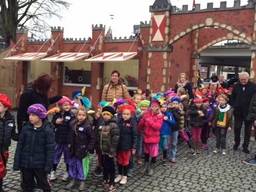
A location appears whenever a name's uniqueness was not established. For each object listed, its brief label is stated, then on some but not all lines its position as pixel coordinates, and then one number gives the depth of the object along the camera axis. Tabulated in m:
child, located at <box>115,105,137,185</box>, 4.20
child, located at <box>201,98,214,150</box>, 6.25
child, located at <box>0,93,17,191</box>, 3.53
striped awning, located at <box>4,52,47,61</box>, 11.41
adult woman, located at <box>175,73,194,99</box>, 6.98
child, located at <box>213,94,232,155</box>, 6.07
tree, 16.20
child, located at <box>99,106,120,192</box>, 3.96
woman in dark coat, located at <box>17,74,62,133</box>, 3.84
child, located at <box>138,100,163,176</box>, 4.62
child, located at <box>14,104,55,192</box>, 3.37
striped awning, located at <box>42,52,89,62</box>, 10.52
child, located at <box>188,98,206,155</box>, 6.03
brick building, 8.75
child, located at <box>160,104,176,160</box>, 5.20
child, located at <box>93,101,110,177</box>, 4.18
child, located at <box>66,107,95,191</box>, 3.95
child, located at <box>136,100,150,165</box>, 4.90
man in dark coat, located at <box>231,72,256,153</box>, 6.10
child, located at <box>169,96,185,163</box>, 5.36
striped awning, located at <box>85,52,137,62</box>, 9.60
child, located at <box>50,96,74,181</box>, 4.19
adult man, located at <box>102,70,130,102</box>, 5.10
